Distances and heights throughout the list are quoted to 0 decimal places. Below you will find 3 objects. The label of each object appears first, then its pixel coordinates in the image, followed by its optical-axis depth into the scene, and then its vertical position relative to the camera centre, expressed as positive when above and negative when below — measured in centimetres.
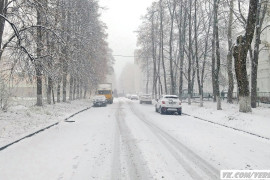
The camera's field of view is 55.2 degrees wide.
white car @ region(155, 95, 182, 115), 2092 -103
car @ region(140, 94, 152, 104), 3975 -100
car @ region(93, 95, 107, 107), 3234 -101
